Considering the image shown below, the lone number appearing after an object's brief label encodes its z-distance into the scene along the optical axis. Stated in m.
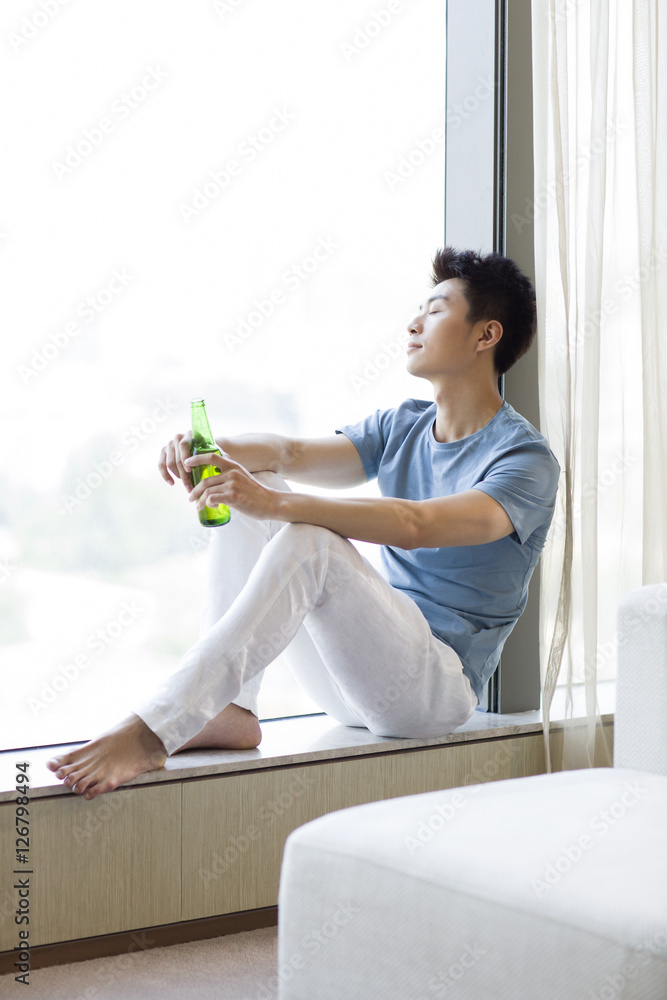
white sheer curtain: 2.17
